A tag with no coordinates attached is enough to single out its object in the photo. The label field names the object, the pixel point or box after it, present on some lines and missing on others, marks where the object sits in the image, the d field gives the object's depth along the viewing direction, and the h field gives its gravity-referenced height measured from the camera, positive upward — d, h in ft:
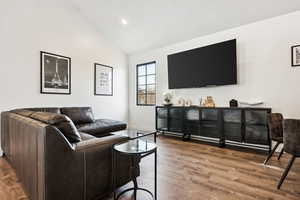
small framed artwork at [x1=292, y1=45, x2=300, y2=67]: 9.08 +2.53
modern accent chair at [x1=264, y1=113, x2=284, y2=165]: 7.75 -1.26
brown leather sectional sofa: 3.82 -1.74
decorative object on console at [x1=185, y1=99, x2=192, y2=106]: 13.55 -0.25
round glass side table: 4.72 -1.59
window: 16.30 +1.64
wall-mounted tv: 10.92 +2.53
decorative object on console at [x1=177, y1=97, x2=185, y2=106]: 13.88 -0.17
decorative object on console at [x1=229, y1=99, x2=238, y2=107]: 10.77 -0.25
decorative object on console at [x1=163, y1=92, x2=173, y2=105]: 14.15 +0.19
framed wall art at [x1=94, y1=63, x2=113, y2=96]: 14.74 +1.83
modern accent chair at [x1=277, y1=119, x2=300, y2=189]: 5.54 -1.39
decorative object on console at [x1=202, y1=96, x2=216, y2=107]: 12.04 -0.22
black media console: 9.50 -1.78
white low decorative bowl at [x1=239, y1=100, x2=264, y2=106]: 10.18 -0.21
